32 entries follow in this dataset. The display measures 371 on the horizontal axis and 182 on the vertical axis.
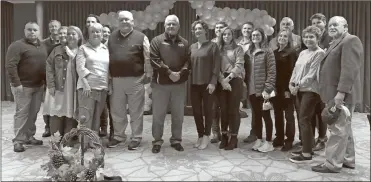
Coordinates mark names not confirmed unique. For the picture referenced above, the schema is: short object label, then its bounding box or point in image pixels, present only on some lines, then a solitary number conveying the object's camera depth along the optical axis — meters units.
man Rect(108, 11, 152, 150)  4.01
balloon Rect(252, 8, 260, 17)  6.25
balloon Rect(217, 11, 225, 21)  6.20
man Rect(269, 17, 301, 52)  4.45
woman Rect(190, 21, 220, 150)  3.98
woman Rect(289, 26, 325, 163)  3.54
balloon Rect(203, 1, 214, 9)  6.12
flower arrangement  3.05
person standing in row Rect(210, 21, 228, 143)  4.47
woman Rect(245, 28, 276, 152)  3.85
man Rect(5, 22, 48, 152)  3.97
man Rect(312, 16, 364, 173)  3.15
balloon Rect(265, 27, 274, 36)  6.24
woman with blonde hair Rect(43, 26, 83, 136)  3.95
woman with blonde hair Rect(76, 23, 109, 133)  3.86
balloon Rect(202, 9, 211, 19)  6.16
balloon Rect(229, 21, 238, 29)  6.25
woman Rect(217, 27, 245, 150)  3.98
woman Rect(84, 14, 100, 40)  4.31
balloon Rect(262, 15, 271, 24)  6.22
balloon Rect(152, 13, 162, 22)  6.39
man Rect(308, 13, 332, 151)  3.99
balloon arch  6.18
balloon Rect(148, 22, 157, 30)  6.45
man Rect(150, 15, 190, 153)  3.93
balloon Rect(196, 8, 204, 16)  6.18
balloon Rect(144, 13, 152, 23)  6.38
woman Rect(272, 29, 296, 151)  3.92
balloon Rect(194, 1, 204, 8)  6.12
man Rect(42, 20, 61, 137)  4.46
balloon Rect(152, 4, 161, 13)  6.34
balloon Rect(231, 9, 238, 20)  6.23
